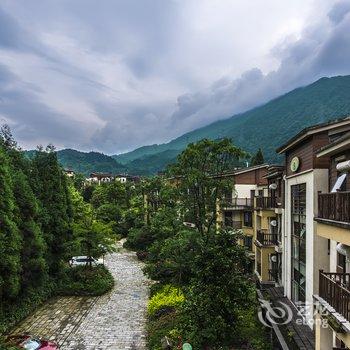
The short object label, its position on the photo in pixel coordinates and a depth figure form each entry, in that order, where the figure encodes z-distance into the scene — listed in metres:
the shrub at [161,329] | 17.44
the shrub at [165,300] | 21.86
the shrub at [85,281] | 27.02
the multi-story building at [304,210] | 16.05
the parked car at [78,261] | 34.34
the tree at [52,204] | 27.64
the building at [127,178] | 123.81
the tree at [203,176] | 26.53
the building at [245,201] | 34.34
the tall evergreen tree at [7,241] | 19.17
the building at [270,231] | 25.47
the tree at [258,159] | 55.44
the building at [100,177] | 129.51
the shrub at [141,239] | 45.84
